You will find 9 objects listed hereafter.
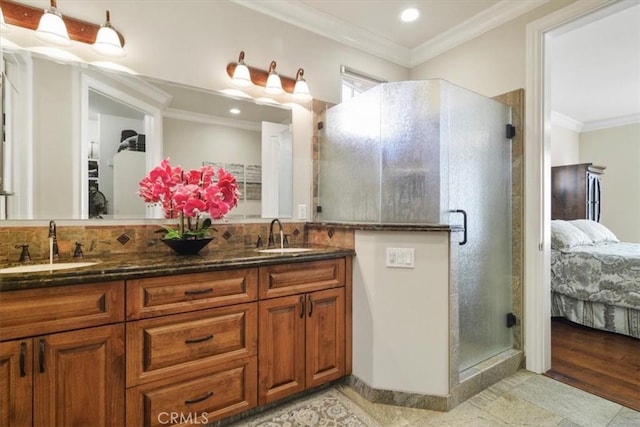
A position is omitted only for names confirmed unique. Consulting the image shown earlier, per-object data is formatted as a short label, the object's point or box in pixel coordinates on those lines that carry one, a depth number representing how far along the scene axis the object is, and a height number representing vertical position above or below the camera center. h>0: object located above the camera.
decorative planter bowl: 1.79 -0.18
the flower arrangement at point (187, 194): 1.78 +0.12
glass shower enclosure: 2.01 +0.26
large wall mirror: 1.68 +0.48
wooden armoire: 4.75 +0.35
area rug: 1.73 -1.17
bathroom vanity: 1.22 -0.59
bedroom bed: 2.89 -0.67
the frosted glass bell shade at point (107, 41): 1.79 +1.01
